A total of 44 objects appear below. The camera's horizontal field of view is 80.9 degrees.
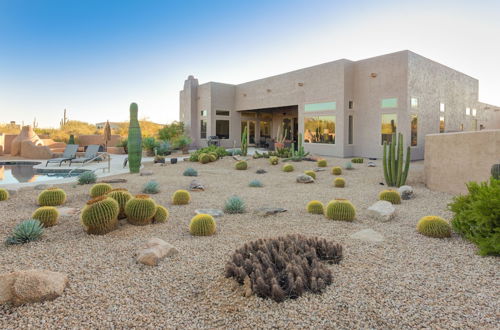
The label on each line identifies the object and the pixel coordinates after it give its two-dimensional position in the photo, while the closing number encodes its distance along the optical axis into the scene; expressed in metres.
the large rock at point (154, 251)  3.26
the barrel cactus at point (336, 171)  10.86
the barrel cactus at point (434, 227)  4.19
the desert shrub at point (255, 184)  8.93
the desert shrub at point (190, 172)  10.97
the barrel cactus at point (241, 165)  12.71
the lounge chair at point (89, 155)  14.08
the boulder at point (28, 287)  2.43
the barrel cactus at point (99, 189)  6.27
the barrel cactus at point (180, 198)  6.48
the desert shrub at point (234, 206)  5.79
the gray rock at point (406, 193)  7.09
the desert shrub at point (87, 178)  8.49
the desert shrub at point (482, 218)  3.41
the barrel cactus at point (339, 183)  8.78
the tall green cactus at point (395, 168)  8.53
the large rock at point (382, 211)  5.19
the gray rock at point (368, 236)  4.08
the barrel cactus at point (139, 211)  4.66
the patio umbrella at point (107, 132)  18.44
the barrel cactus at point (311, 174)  10.18
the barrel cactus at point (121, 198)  4.77
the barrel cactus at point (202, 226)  4.36
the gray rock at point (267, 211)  5.58
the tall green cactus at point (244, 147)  16.38
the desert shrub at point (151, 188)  7.68
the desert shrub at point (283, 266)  2.55
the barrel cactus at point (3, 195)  6.45
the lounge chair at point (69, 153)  14.33
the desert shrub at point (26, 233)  3.87
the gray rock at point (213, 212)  5.46
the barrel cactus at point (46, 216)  4.63
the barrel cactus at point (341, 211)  5.14
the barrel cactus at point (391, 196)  6.62
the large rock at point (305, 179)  9.61
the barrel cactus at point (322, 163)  12.68
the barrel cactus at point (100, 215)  4.15
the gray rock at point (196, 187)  8.22
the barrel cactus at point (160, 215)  4.98
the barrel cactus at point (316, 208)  5.71
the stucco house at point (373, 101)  14.57
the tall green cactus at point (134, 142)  11.07
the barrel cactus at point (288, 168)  11.91
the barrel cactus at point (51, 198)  6.08
